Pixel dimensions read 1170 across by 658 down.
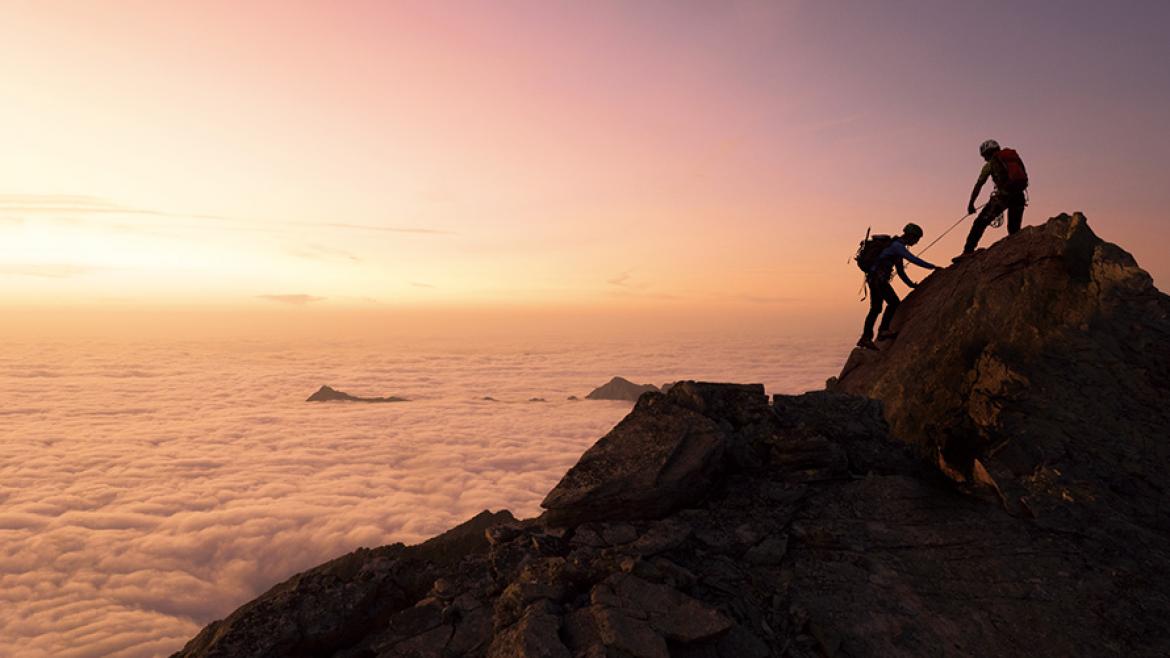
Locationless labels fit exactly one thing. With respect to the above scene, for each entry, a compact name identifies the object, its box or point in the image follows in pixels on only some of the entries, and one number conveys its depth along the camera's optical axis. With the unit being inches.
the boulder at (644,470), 289.0
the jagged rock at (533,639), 200.7
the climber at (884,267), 506.1
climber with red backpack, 470.3
